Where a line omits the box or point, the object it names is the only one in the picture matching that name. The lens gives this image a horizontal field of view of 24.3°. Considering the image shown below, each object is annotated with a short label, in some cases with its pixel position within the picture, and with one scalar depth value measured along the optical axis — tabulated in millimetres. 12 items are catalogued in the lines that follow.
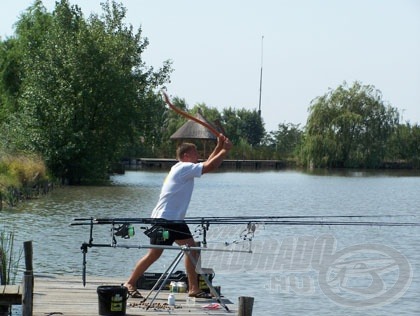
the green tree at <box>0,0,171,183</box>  45656
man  11227
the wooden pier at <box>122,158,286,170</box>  85938
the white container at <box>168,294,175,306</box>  11281
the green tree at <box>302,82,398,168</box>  80000
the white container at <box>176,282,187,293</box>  12273
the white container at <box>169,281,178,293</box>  12266
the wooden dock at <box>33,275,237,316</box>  10977
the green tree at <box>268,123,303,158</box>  109719
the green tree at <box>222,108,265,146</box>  117144
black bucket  10688
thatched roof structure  80188
